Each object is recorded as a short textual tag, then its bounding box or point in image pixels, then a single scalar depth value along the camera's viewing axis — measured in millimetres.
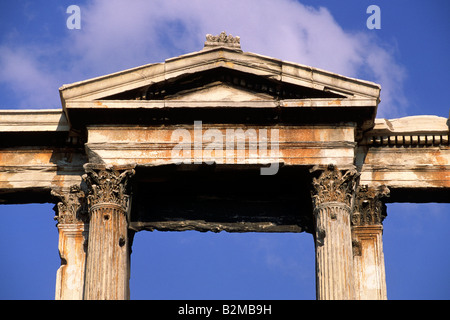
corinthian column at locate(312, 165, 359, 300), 28719
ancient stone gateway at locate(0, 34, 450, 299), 29922
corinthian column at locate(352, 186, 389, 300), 30422
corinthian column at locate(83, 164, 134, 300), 28750
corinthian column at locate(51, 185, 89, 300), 30516
